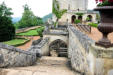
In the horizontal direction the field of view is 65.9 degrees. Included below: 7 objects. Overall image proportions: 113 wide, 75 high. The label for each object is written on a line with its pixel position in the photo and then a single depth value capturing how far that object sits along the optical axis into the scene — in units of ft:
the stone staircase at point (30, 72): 11.90
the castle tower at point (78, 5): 73.17
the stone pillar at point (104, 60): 8.53
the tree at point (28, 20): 113.30
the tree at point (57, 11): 50.76
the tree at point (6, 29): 60.37
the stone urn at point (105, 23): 8.34
